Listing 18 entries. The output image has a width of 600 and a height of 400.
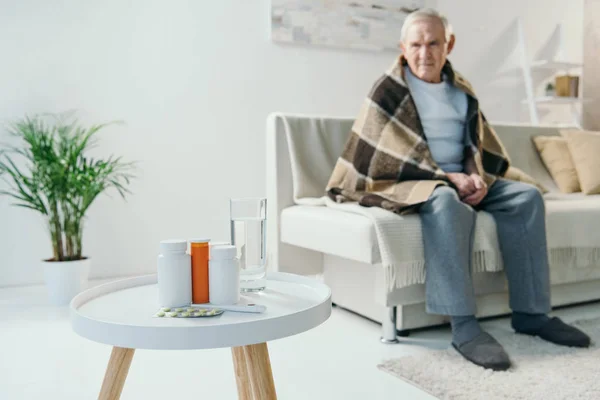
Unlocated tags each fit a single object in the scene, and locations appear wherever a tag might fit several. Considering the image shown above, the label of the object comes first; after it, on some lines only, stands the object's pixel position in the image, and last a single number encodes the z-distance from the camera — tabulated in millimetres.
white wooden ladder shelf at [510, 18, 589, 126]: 4059
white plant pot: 2346
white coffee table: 831
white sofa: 1867
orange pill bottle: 999
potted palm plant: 2346
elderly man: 1764
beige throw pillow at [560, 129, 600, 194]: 2637
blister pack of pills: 906
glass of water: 1108
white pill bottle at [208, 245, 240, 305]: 979
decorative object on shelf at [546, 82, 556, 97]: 4180
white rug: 1419
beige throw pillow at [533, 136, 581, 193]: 2725
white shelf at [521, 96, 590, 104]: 4045
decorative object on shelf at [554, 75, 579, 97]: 4191
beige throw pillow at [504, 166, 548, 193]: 2426
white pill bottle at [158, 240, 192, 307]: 973
